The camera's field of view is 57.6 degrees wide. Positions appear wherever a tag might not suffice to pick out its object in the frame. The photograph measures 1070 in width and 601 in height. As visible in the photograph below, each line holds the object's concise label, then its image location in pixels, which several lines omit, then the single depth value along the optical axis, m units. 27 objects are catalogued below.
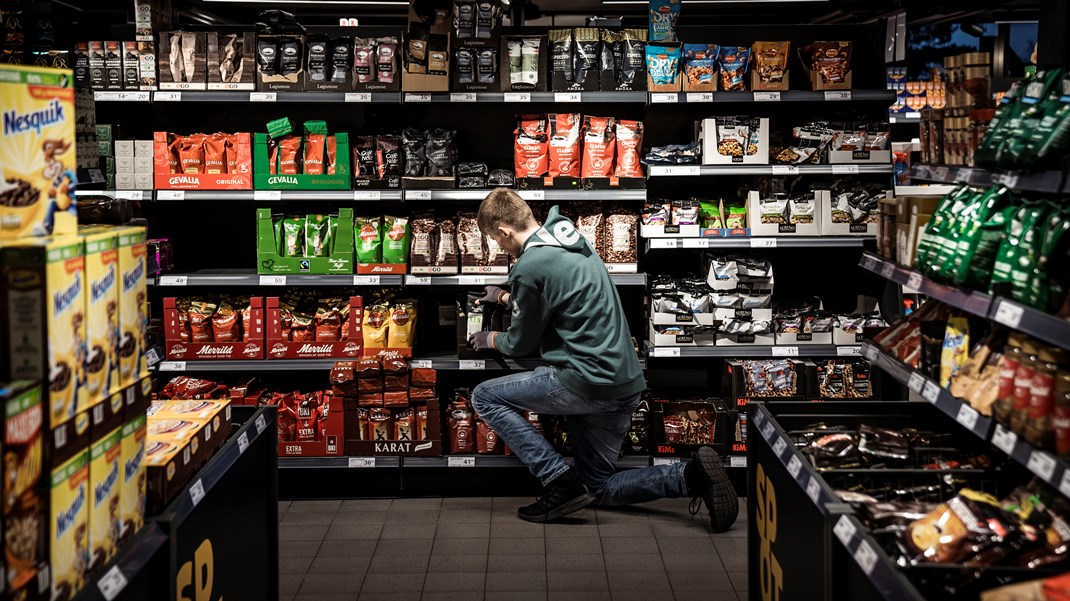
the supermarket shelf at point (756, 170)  5.01
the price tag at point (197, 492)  2.48
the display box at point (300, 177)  5.04
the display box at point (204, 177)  5.04
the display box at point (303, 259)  5.07
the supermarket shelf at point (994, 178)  2.25
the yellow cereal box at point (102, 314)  1.92
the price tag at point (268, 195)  5.05
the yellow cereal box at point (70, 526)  1.77
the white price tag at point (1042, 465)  1.99
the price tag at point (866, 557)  2.15
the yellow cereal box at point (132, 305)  2.11
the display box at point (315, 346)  5.15
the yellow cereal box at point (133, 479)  2.12
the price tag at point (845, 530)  2.31
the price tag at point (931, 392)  2.65
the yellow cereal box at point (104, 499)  1.94
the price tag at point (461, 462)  5.13
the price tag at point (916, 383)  2.76
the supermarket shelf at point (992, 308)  2.02
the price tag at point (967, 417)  2.40
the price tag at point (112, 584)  1.92
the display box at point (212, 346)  5.13
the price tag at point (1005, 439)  2.18
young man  4.43
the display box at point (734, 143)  5.02
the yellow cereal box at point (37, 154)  1.77
